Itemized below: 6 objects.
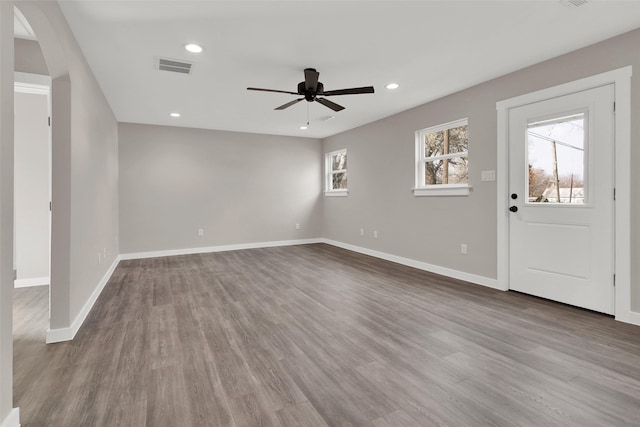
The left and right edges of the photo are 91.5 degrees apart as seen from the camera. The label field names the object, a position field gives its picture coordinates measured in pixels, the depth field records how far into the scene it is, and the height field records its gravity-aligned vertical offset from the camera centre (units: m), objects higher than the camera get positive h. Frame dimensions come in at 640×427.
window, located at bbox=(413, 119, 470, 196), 4.26 +0.76
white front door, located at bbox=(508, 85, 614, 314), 2.87 +0.14
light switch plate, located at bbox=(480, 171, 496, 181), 3.77 +0.45
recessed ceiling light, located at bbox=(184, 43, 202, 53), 2.87 +1.54
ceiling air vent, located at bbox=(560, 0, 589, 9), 2.26 +1.53
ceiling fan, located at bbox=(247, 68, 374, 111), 3.17 +1.33
